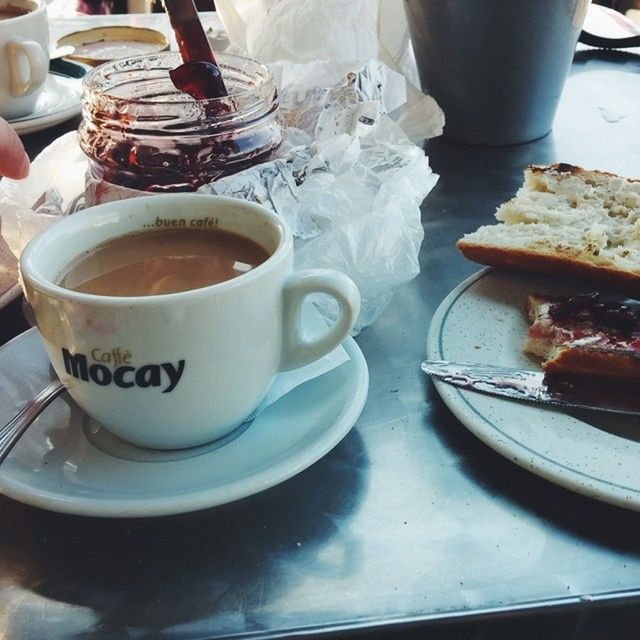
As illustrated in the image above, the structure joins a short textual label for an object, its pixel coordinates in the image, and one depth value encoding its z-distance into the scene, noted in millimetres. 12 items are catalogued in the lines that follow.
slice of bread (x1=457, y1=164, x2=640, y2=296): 643
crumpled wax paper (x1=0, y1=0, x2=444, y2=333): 638
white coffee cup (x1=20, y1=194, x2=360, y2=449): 420
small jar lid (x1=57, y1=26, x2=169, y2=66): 1159
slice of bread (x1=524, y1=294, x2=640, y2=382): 520
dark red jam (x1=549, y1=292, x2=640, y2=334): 558
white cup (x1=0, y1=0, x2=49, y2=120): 948
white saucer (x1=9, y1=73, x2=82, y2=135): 967
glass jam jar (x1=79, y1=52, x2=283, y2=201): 630
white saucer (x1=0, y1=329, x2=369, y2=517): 415
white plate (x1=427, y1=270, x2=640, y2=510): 446
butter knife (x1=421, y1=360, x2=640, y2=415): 508
